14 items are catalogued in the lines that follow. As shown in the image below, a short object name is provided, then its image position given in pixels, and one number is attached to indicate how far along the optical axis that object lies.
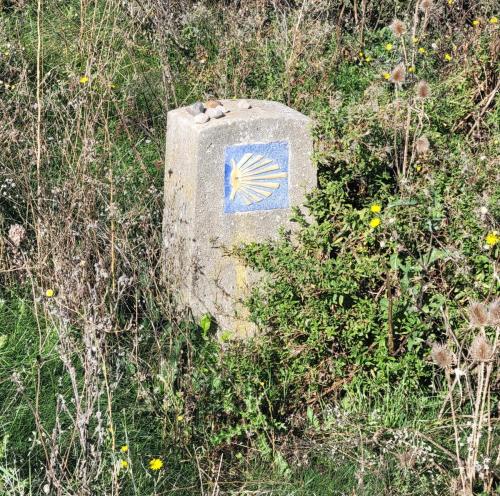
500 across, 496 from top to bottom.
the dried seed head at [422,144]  3.95
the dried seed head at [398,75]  4.03
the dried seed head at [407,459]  3.13
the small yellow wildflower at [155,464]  3.10
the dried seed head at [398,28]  4.05
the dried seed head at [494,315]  2.67
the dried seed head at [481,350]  2.64
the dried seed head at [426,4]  4.15
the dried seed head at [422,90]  3.85
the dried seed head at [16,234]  3.86
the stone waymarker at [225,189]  4.02
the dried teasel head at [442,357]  2.79
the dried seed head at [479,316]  2.69
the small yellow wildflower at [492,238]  3.68
